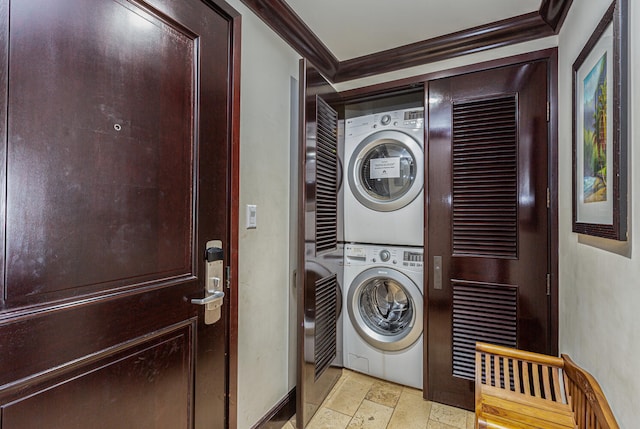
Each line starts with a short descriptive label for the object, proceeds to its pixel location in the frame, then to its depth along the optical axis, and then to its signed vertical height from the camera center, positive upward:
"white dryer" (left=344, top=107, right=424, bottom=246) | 2.13 +0.28
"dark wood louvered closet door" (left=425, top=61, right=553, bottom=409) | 1.78 -0.02
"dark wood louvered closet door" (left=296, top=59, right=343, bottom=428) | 1.73 -0.18
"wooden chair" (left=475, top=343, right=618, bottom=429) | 1.01 -0.69
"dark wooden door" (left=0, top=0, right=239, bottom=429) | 0.78 +0.02
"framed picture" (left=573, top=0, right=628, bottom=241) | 0.89 +0.30
